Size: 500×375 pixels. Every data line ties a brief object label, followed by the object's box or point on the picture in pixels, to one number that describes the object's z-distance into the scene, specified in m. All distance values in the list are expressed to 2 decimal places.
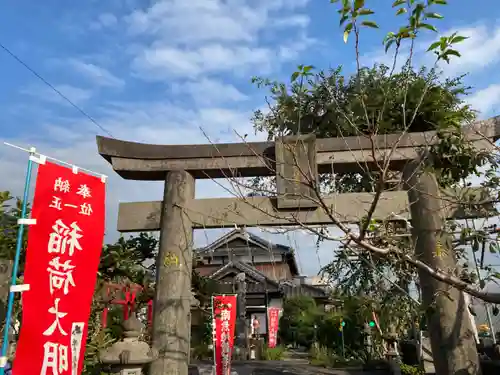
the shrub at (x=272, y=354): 20.48
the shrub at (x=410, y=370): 11.90
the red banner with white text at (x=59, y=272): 3.38
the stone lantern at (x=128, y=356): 4.73
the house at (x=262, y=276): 25.44
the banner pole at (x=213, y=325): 8.91
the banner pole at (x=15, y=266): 3.04
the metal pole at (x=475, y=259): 3.78
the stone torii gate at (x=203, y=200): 5.43
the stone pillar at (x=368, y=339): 17.42
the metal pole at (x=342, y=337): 19.93
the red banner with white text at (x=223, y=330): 9.38
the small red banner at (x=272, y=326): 20.41
